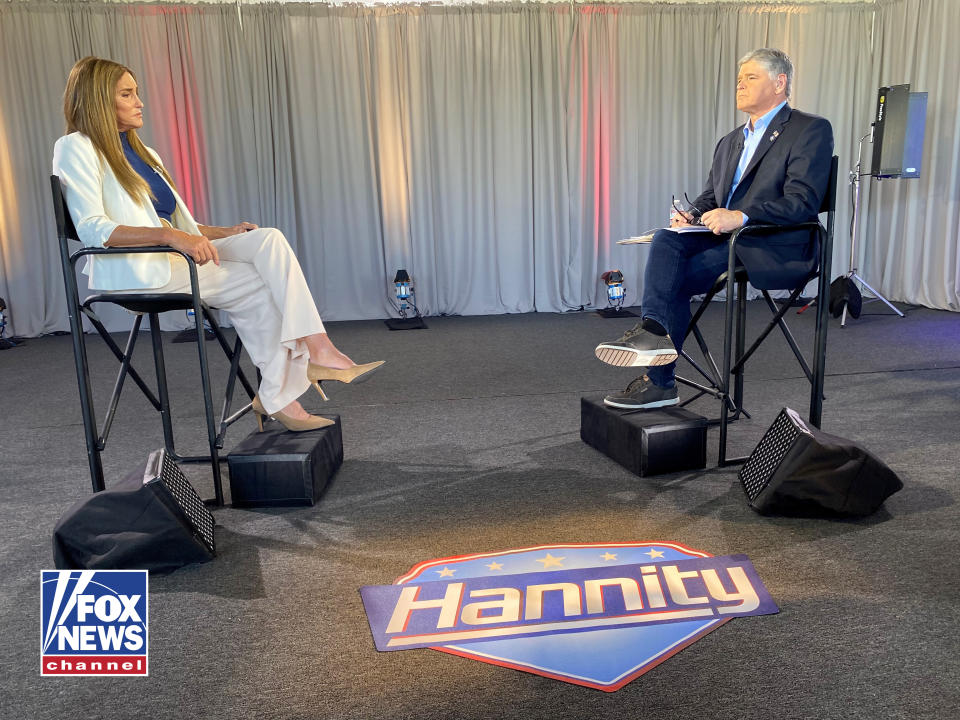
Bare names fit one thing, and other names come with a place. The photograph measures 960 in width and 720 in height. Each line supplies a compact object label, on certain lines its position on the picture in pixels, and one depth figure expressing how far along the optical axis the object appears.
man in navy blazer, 2.33
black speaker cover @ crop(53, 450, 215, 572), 1.75
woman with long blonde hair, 2.04
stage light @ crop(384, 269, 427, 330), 5.70
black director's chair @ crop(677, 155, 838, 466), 2.29
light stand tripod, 5.30
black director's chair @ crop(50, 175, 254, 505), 2.01
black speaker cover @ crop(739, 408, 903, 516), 1.94
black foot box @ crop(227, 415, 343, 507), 2.16
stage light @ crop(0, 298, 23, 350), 5.18
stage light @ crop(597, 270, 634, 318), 5.88
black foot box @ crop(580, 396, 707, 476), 2.31
